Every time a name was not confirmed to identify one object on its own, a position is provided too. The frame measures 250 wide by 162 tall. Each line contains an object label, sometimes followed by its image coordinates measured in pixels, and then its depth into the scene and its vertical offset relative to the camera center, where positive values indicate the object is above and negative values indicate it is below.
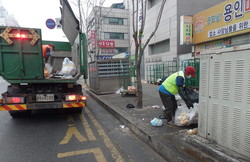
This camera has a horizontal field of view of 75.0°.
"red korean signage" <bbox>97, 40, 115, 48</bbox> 28.33 +4.50
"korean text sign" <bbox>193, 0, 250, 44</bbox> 7.95 +2.62
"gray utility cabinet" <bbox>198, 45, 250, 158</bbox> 1.96 -0.40
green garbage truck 3.92 -0.20
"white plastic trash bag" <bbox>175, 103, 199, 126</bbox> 3.40 -1.01
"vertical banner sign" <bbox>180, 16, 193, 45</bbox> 11.25 +2.66
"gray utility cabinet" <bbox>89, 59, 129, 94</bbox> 8.34 -0.25
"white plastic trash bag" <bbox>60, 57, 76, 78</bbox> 4.62 +0.02
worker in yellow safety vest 3.54 -0.51
